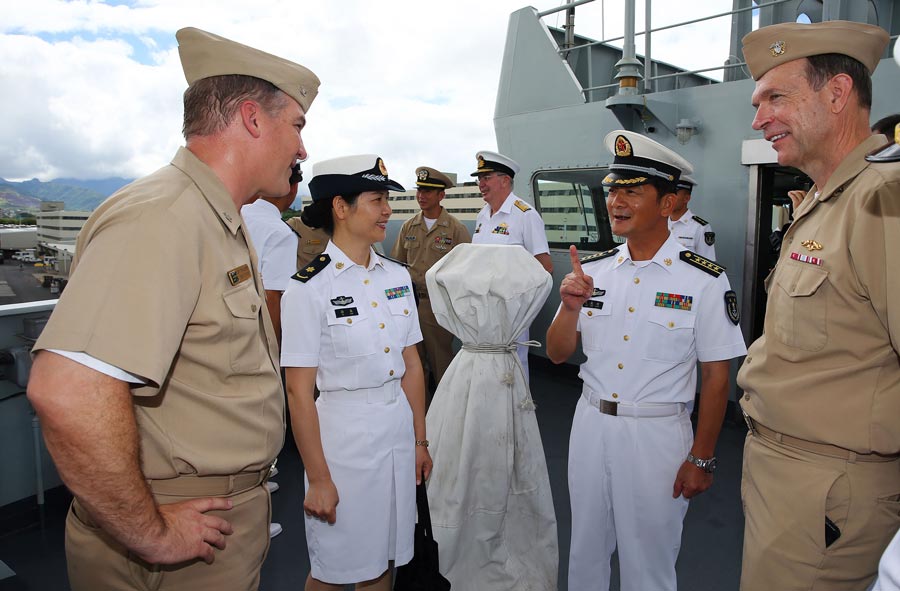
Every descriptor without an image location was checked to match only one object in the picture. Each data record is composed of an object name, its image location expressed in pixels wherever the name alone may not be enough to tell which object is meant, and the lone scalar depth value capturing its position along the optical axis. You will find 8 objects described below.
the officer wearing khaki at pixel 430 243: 5.13
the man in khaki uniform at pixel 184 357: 0.97
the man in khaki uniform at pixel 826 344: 1.43
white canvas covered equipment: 2.34
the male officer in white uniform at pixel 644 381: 2.10
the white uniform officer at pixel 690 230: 4.36
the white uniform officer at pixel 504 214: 4.72
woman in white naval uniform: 1.95
